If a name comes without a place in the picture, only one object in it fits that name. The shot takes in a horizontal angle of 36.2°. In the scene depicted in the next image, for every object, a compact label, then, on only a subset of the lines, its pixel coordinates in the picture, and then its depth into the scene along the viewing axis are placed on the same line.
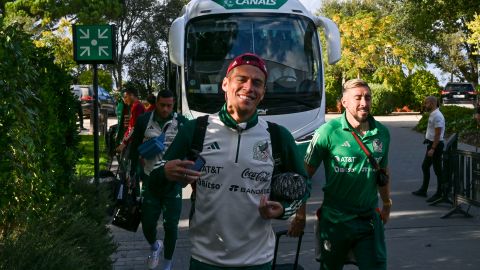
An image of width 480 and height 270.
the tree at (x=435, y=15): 29.75
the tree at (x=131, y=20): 57.31
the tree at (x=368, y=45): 45.66
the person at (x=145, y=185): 7.14
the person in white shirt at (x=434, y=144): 11.89
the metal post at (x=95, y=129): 8.36
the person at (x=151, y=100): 11.88
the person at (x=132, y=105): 10.17
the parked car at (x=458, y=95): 51.72
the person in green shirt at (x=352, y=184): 5.20
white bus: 13.96
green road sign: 9.13
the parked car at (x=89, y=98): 34.64
